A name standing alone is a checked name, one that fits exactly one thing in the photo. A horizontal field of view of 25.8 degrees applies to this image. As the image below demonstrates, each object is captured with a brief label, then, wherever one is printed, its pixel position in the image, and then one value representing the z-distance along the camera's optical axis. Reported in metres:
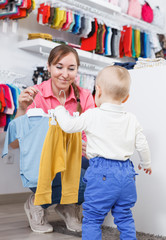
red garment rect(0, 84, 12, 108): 3.33
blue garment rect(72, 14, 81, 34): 4.21
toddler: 1.72
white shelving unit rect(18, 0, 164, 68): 3.79
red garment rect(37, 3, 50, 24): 3.85
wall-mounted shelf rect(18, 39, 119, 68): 3.74
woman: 2.26
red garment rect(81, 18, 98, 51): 4.40
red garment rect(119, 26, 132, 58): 4.93
